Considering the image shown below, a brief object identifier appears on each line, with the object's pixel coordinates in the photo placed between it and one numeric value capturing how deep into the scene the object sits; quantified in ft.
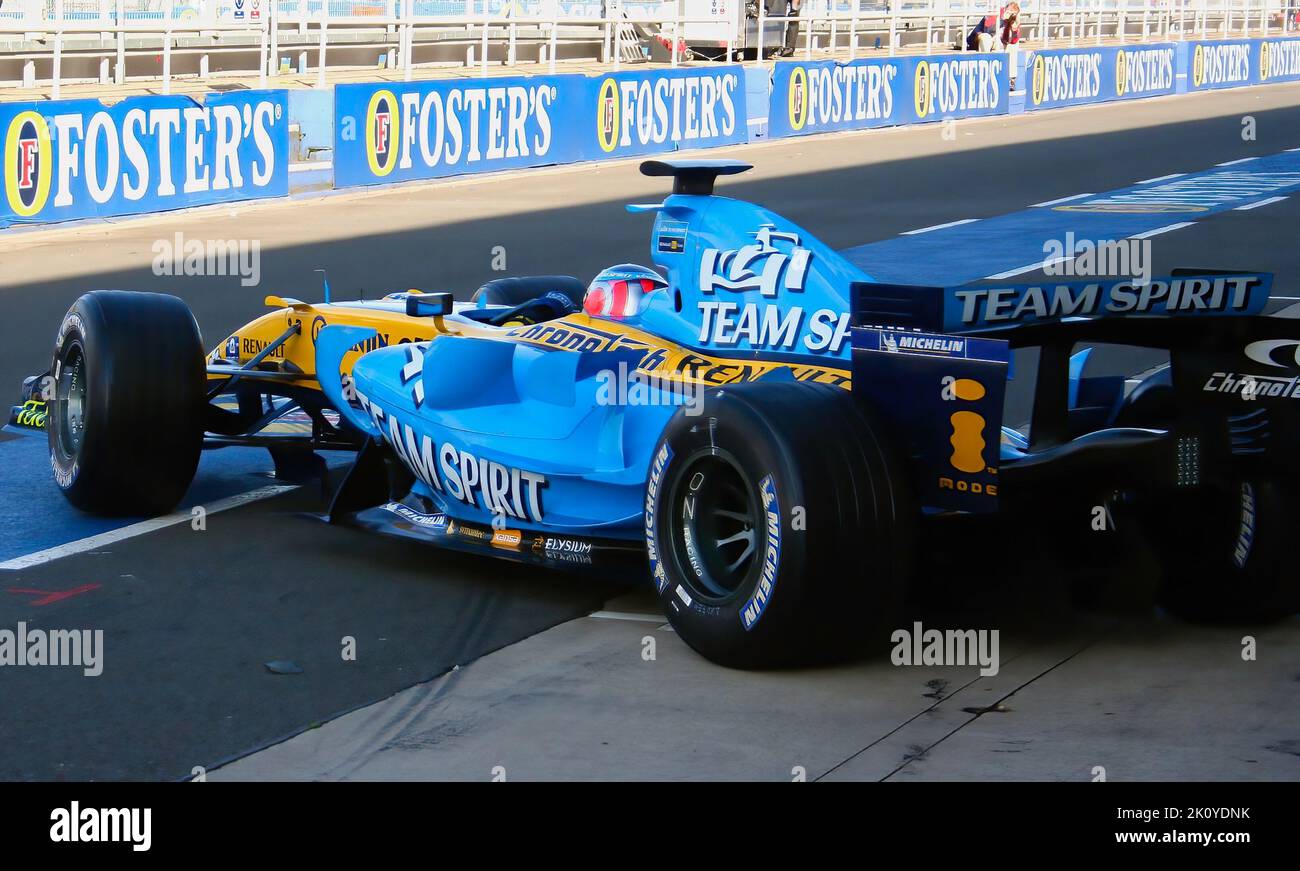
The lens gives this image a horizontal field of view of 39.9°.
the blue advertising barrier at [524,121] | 73.51
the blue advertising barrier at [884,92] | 102.01
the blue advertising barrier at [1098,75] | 125.18
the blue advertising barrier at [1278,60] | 155.63
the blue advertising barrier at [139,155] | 57.67
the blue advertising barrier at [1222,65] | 145.18
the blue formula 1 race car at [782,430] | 17.03
